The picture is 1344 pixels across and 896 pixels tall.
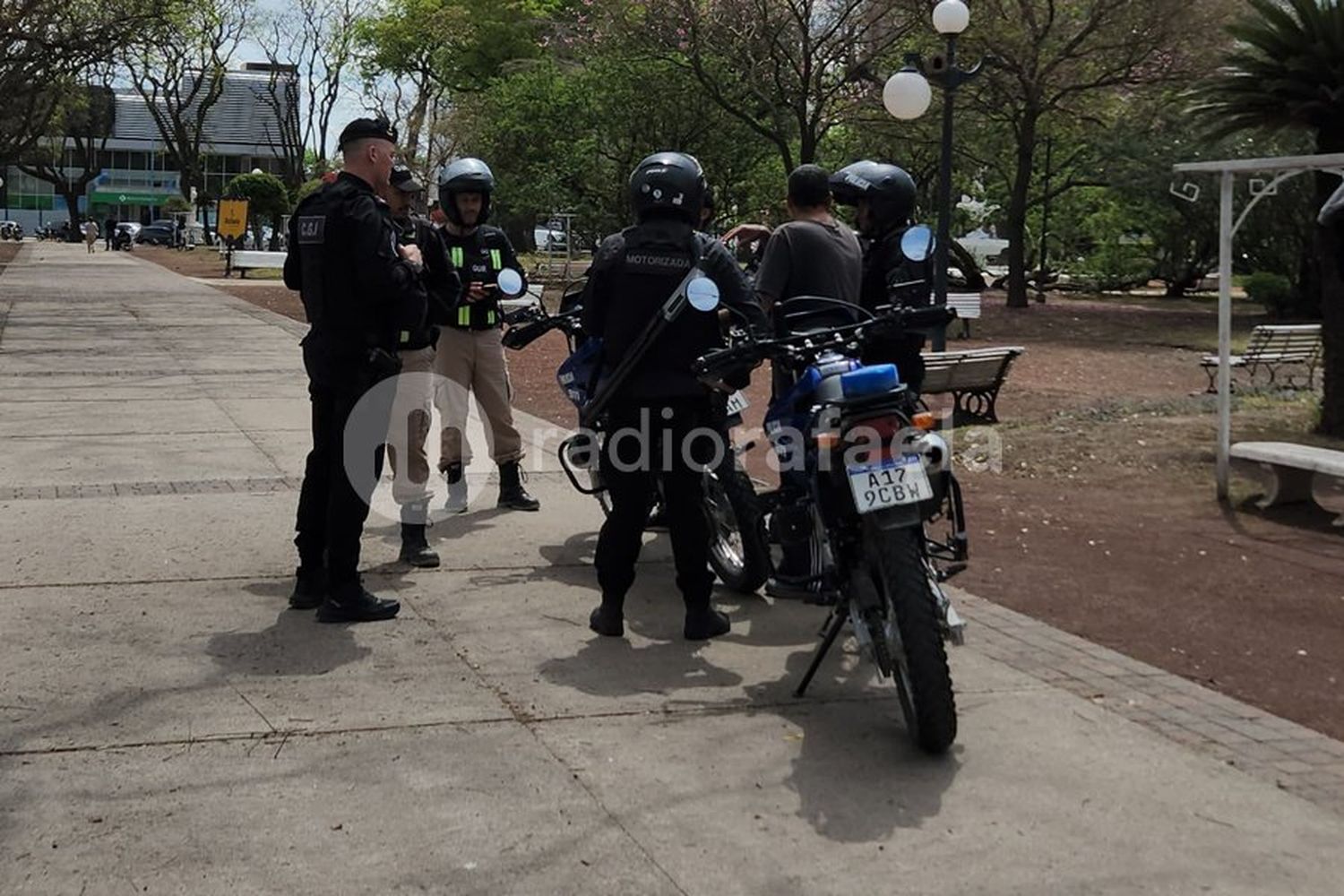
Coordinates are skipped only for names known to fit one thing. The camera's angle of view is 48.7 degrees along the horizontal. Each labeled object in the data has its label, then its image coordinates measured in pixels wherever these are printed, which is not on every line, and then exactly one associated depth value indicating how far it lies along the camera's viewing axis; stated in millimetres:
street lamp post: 15391
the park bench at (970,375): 12102
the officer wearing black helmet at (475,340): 7531
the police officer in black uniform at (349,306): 5562
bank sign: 103562
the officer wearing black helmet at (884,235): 6035
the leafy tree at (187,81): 41969
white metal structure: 7898
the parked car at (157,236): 78812
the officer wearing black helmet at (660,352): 5375
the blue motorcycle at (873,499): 4324
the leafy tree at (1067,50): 25031
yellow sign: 42031
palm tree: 9820
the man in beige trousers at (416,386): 6820
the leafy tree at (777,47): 25969
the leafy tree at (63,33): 23203
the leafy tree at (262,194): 50750
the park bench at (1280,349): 15055
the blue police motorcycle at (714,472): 5996
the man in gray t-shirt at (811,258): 6074
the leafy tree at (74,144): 74375
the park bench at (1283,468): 8070
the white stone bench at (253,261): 40406
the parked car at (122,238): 69438
